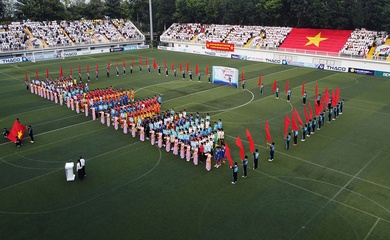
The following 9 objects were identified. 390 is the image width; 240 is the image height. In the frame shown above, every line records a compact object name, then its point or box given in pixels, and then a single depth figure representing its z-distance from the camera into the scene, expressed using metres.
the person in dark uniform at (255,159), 17.00
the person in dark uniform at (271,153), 17.92
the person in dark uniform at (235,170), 15.63
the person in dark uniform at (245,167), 16.19
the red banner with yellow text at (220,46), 54.83
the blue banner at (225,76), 34.13
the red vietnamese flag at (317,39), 49.47
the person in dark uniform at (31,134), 20.48
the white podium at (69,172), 15.82
